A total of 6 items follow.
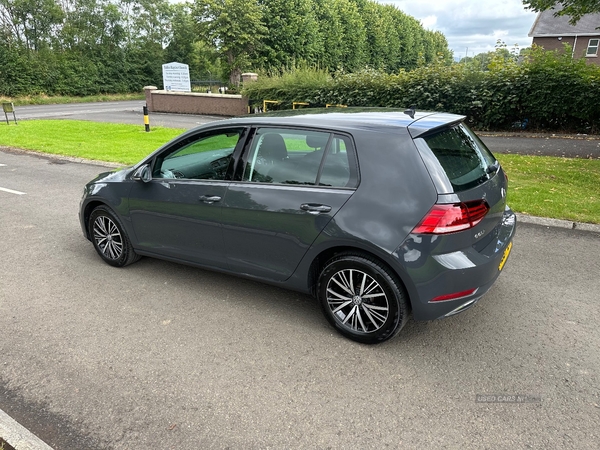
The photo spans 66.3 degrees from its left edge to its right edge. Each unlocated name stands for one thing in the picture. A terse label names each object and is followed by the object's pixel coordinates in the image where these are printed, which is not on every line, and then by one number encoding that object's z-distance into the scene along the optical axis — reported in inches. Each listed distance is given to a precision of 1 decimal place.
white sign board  1053.2
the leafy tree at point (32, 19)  1546.5
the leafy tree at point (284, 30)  1511.3
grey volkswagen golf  123.6
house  1558.8
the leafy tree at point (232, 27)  1371.8
